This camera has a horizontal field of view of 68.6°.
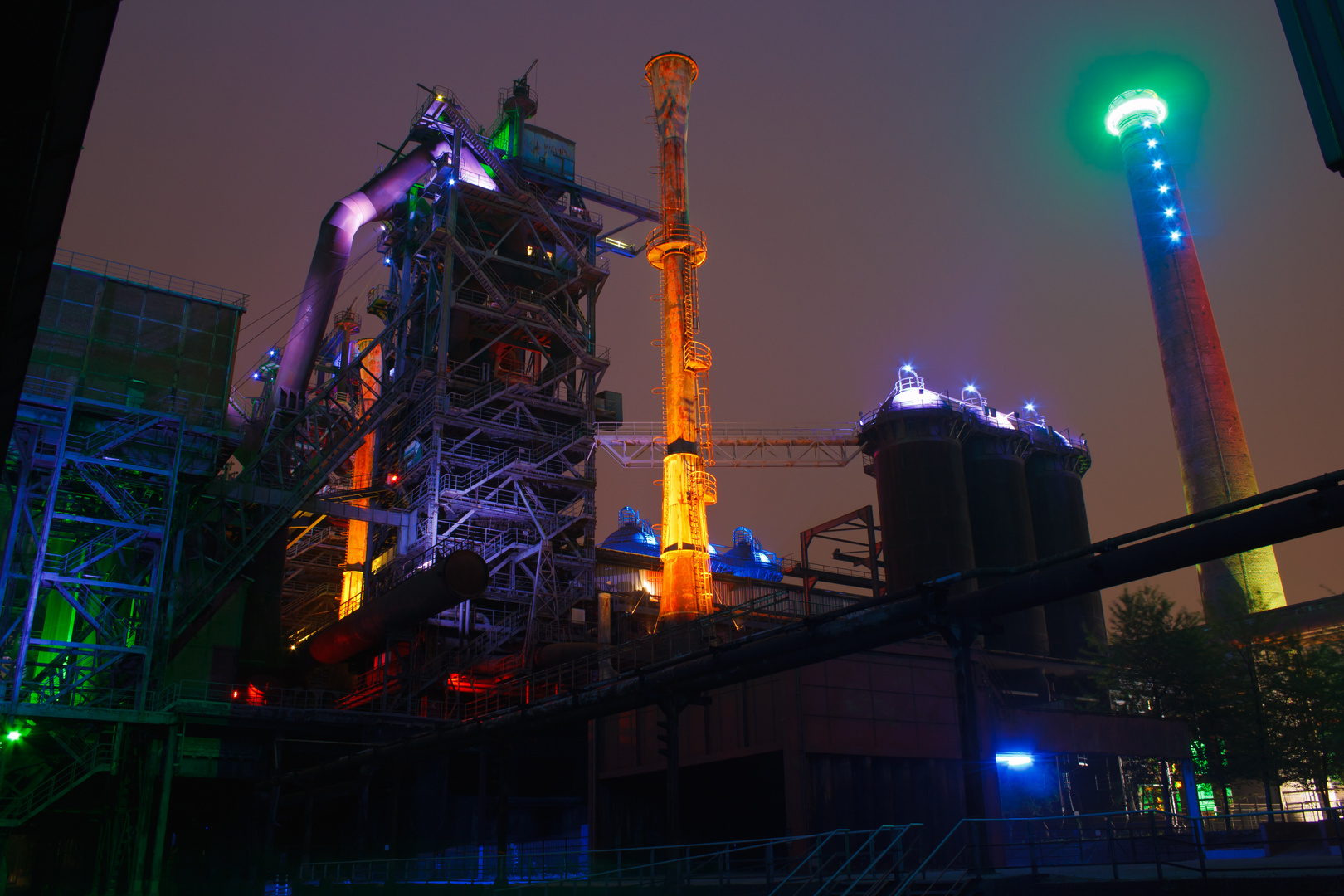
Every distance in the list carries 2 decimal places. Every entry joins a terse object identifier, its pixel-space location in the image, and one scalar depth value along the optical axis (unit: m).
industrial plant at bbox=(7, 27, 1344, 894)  25.16
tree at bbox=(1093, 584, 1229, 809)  39.22
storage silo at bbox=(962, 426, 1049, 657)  49.78
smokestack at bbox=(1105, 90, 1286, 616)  59.50
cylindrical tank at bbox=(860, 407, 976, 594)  47.38
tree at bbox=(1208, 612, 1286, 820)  36.19
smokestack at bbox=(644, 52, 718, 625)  41.56
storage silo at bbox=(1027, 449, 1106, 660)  52.59
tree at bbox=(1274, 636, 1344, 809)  35.72
